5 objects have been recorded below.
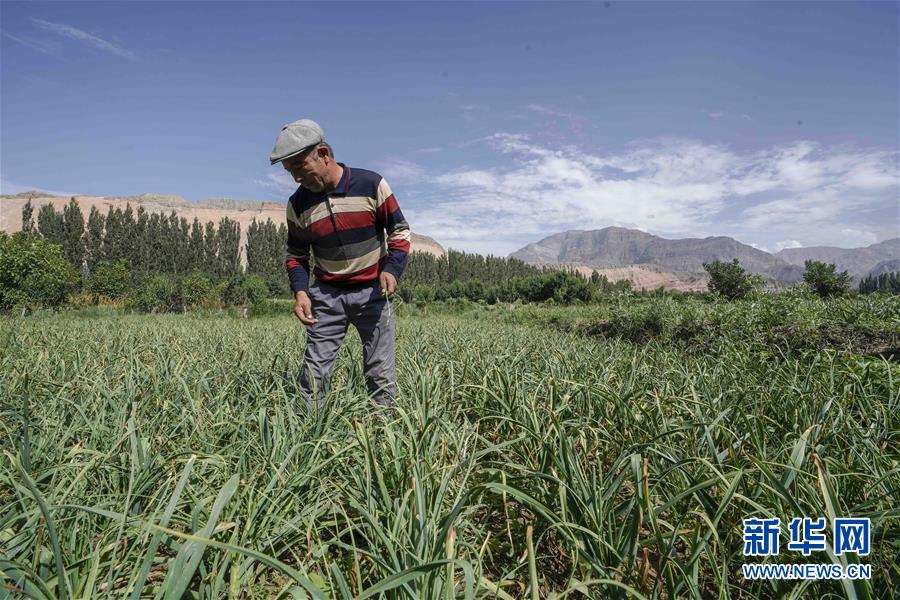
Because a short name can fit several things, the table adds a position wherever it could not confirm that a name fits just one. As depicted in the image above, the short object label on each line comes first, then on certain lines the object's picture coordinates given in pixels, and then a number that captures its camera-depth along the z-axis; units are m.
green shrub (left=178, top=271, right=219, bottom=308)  29.70
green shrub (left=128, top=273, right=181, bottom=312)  26.62
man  2.62
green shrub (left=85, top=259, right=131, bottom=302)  30.42
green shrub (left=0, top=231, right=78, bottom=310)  18.08
